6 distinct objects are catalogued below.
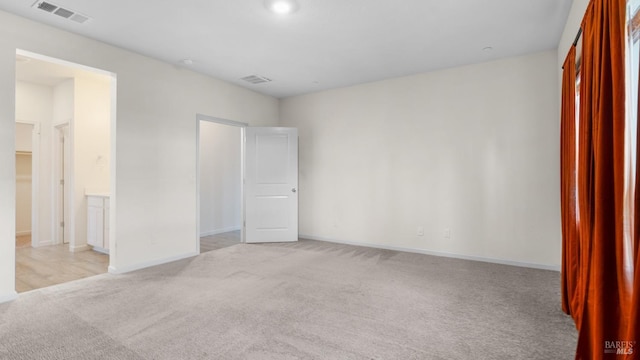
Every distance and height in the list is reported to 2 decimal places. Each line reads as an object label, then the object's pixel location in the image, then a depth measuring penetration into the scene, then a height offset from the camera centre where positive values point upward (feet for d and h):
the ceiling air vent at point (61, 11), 9.40 +5.35
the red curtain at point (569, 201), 8.09 -0.56
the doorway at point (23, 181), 20.44 +0.22
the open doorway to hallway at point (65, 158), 16.05 +1.44
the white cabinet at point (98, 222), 15.83 -1.97
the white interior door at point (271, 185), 18.60 -0.13
